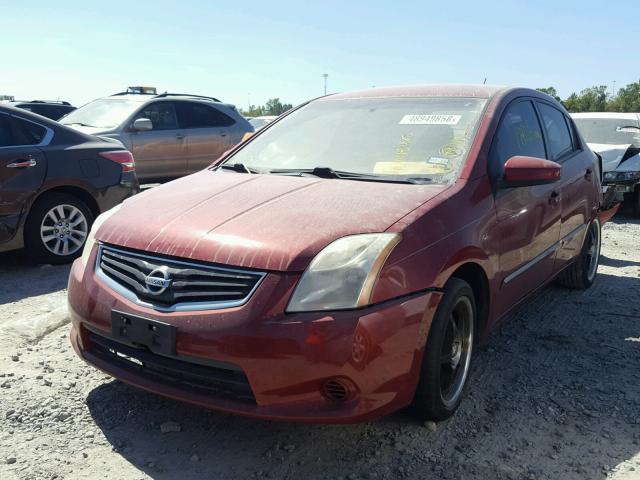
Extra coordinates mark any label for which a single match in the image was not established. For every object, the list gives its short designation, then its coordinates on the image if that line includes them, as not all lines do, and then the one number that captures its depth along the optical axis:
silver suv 9.34
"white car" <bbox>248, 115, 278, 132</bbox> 20.49
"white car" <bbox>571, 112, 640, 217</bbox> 8.80
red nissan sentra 2.40
